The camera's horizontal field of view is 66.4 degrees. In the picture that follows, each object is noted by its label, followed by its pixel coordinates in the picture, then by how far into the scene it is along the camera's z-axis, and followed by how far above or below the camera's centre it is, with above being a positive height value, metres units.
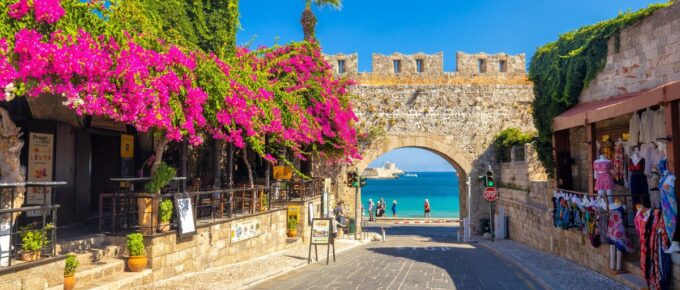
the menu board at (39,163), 10.21 +0.24
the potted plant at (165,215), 9.55 -0.76
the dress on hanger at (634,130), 10.12 +0.79
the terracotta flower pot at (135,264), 8.64 -1.49
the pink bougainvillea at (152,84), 6.87 +1.49
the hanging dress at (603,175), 10.79 -0.09
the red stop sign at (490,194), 18.14 -0.78
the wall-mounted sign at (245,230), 12.30 -1.41
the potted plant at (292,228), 17.12 -1.81
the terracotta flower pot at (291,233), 17.12 -1.98
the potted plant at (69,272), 7.16 -1.34
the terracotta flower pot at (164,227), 9.52 -0.98
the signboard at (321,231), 12.58 -1.42
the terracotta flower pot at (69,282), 7.15 -1.48
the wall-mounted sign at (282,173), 18.72 +0.01
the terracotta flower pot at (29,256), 6.83 -1.08
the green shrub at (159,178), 9.55 -0.07
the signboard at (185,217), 9.75 -0.83
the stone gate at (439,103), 25.17 +3.38
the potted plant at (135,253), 8.66 -1.33
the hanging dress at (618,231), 9.59 -1.12
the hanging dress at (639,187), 9.43 -0.30
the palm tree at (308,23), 22.64 +6.54
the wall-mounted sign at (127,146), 13.41 +0.75
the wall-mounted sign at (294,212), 17.14 -1.29
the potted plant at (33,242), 6.73 -0.89
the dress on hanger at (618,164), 11.61 +0.15
